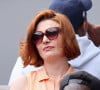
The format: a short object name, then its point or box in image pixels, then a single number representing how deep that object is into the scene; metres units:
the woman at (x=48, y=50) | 6.29
